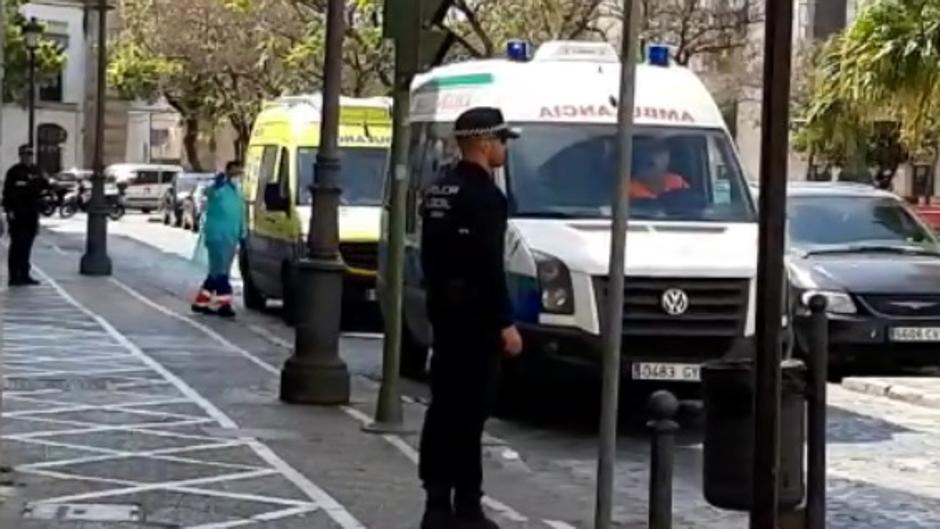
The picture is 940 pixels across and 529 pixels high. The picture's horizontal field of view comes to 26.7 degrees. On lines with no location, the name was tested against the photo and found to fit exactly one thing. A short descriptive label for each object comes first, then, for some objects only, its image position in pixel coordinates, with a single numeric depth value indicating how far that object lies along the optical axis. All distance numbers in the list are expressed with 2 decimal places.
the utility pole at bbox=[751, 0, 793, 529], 6.50
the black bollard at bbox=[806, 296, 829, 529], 7.01
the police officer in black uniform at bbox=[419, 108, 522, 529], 8.68
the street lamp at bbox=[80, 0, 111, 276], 27.86
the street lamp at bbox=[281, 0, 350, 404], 13.64
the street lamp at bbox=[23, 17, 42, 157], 44.38
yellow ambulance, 20.47
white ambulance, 12.95
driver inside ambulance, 14.04
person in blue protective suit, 21.67
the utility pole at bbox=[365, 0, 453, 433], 12.27
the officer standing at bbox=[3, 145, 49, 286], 24.69
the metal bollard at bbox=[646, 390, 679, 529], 7.20
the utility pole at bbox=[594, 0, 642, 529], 7.59
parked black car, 16.64
